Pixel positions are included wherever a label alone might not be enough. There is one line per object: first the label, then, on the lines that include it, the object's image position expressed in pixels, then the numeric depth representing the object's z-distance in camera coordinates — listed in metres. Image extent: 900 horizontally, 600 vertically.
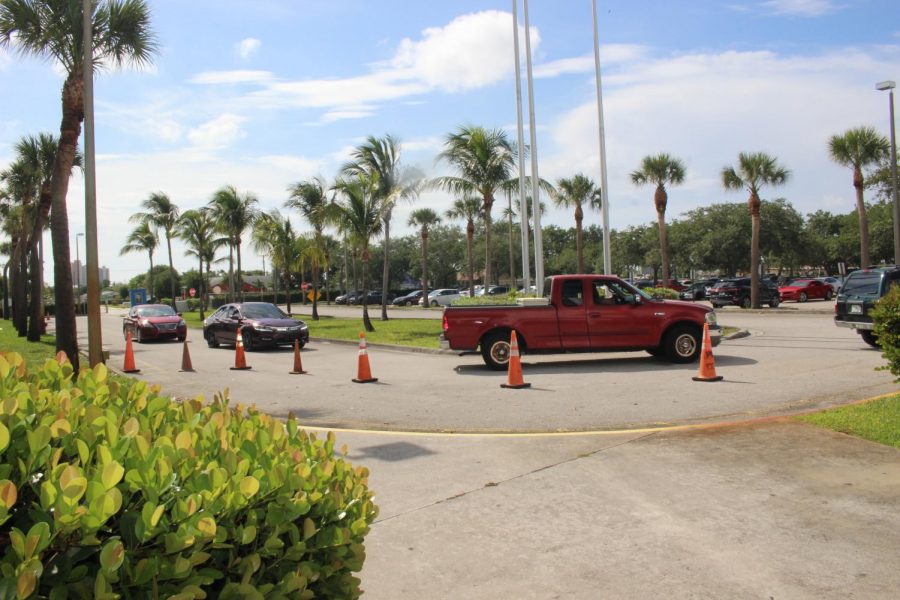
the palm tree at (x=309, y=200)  40.59
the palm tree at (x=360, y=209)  28.89
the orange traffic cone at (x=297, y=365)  15.32
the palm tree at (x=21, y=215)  33.06
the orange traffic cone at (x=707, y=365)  12.07
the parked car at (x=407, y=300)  68.75
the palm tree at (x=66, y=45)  15.00
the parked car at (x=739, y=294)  37.97
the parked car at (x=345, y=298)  75.81
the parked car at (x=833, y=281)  48.20
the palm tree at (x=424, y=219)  66.66
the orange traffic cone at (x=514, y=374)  11.94
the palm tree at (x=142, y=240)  61.69
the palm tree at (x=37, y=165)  28.12
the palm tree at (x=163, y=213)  53.00
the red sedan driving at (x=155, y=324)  26.58
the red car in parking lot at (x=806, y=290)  44.06
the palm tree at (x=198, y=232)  50.12
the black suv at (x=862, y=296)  16.11
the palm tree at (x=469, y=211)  51.44
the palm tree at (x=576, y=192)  47.44
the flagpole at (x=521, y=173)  24.40
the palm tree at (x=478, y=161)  29.39
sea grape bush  1.95
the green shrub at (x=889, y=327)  8.02
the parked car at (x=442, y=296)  61.87
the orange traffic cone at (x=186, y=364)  16.41
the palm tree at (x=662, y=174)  38.53
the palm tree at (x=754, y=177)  34.06
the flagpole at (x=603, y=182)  25.28
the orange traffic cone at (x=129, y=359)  16.77
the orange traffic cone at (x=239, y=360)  16.42
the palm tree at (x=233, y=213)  43.19
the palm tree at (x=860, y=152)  34.12
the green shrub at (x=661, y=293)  25.88
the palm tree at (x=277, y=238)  44.16
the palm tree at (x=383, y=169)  29.08
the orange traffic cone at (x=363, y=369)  13.38
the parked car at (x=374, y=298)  72.12
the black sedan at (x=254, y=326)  21.52
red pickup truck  14.58
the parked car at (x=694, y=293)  48.52
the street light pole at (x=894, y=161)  26.14
